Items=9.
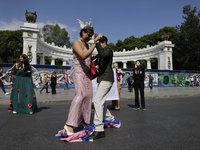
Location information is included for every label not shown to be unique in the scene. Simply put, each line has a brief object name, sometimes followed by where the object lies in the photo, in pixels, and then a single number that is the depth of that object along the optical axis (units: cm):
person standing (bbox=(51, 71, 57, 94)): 1196
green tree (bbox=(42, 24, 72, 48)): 4878
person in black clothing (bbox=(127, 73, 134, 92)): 1475
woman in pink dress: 274
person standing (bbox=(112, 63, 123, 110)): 598
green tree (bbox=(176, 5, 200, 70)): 3362
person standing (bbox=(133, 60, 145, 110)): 582
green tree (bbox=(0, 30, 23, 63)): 4241
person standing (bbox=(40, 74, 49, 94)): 1304
